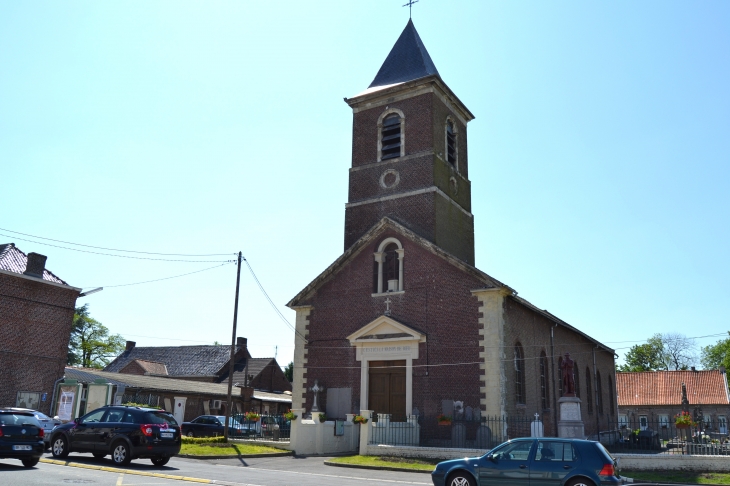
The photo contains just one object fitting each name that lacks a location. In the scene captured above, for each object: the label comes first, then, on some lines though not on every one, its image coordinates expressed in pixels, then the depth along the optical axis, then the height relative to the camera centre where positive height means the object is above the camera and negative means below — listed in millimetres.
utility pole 24203 +2990
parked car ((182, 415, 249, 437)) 30689 -772
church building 23781 +4458
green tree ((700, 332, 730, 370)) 81250 +8738
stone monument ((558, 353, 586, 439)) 19328 +62
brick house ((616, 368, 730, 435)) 52094 +2385
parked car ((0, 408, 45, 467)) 14609 -768
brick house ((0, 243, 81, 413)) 28891 +3561
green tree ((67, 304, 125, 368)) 72500 +7268
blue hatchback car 11641 -845
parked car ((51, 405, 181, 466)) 16094 -689
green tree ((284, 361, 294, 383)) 77688 +5186
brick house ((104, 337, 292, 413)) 54969 +3813
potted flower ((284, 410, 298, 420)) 23562 -112
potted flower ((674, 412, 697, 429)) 19609 +70
